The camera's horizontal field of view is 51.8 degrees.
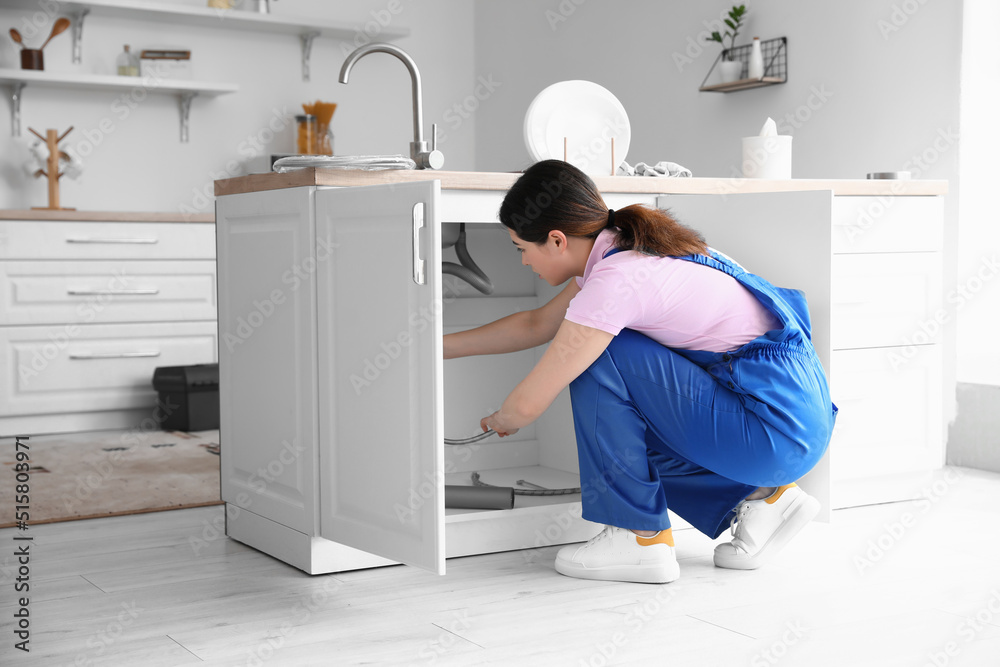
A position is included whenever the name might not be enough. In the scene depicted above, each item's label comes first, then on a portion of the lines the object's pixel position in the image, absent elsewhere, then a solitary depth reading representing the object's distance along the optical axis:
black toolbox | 3.92
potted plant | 3.82
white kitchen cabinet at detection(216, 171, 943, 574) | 1.74
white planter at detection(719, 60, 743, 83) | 3.82
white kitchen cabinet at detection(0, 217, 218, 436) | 3.85
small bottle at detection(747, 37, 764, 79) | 3.72
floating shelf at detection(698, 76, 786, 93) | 3.72
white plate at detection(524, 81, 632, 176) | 2.52
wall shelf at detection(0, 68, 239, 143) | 4.23
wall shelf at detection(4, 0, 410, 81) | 4.39
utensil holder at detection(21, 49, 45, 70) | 4.28
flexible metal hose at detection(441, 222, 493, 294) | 2.30
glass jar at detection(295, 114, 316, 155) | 4.87
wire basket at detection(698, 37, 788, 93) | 3.73
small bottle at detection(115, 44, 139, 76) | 4.50
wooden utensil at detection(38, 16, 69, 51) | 4.34
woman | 1.87
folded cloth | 2.46
